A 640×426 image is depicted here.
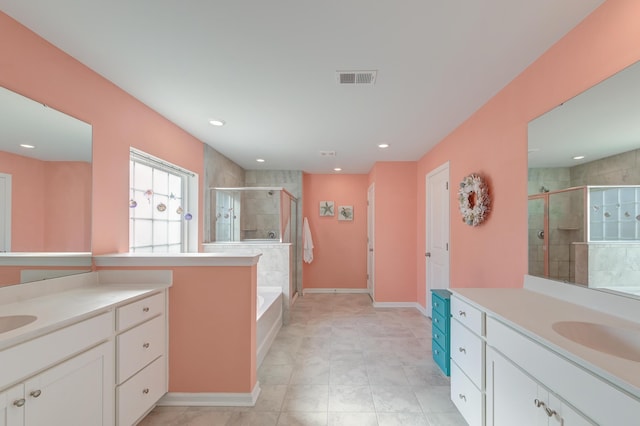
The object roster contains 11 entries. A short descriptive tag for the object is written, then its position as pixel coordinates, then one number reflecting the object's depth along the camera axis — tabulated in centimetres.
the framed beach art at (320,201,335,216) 556
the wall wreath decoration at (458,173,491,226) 238
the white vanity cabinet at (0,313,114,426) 106
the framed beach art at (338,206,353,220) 557
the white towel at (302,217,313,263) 520
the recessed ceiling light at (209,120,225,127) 281
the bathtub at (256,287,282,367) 269
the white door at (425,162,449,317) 342
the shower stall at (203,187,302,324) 373
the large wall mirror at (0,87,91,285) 149
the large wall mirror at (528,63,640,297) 127
